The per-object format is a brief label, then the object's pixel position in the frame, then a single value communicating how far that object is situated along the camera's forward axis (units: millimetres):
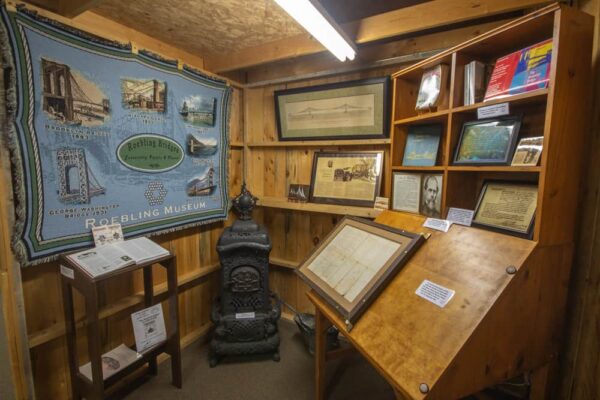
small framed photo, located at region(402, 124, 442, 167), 1661
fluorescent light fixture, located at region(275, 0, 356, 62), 1160
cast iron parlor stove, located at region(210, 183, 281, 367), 2117
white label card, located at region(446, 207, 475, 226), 1347
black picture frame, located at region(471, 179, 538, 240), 1122
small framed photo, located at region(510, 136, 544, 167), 1125
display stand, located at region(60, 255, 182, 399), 1375
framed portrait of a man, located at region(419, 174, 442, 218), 1532
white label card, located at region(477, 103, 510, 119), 1210
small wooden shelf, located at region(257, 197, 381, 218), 2070
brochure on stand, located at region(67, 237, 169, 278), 1414
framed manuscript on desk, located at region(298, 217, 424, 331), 1301
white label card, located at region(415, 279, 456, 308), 1095
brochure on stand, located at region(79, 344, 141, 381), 1588
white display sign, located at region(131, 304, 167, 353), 1693
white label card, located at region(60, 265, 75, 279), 1433
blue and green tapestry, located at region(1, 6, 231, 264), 1326
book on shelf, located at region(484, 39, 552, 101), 1110
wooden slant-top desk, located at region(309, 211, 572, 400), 954
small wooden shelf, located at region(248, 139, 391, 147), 2121
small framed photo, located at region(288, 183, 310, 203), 2475
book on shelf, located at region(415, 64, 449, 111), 1536
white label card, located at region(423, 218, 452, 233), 1382
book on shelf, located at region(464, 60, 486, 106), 1386
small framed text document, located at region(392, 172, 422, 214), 1674
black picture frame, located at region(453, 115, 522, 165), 1229
